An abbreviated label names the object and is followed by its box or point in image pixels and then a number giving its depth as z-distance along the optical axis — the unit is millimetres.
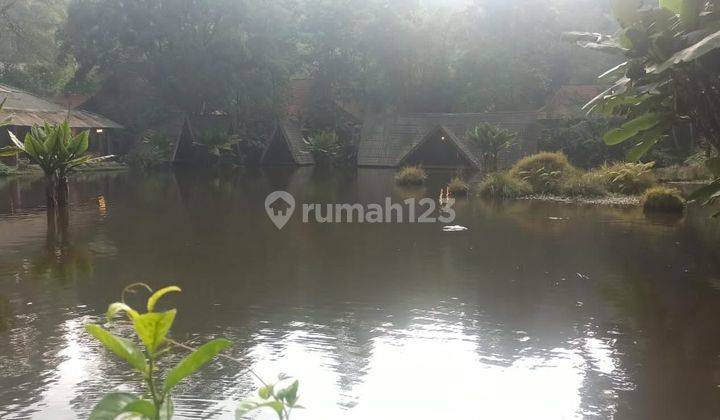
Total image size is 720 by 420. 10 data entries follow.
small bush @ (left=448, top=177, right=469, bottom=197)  18047
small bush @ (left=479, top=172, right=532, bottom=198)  17609
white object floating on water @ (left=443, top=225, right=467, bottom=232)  11758
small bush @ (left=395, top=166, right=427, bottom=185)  22250
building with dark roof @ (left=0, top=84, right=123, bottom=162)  25805
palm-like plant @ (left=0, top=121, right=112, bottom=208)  13281
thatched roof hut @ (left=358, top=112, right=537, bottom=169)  29641
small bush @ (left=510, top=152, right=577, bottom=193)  18203
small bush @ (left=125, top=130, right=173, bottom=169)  32000
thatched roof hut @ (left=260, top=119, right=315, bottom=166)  34812
